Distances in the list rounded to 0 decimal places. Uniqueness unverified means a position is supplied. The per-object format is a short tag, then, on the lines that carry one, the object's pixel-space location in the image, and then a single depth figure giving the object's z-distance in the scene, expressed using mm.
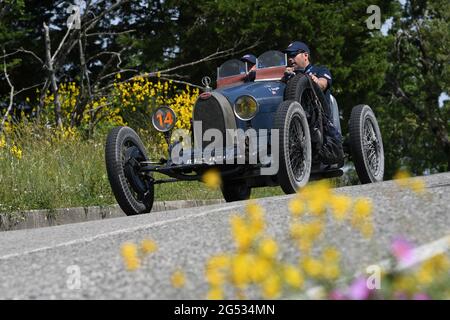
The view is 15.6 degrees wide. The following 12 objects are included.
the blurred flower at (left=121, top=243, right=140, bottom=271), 7718
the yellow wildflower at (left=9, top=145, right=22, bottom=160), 22974
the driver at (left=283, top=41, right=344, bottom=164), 17327
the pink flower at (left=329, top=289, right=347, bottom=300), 6423
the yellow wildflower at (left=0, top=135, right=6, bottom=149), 24019
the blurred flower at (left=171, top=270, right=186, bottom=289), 7093
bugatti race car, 15865
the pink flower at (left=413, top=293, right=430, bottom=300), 6286
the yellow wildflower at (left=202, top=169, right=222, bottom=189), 16171
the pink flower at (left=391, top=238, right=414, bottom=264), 7005
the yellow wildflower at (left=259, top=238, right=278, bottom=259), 6964
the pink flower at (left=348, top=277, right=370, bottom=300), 6362
